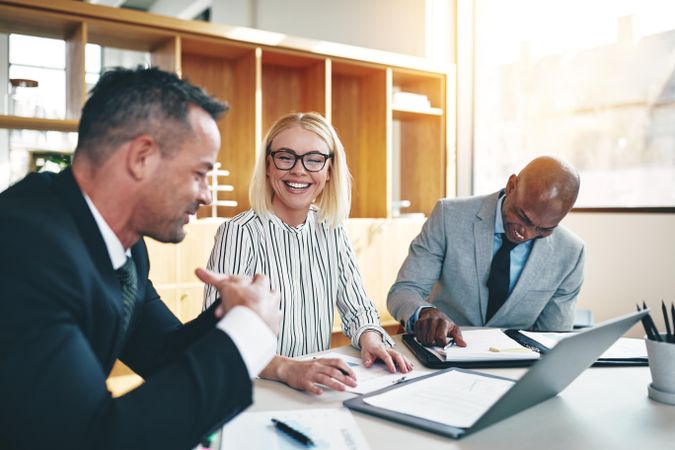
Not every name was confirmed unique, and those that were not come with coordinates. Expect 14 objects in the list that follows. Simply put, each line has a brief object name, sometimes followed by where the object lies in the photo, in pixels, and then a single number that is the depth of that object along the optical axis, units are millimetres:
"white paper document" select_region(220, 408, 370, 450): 998
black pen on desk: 992
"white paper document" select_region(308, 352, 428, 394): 1303
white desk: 1028
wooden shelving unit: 3254
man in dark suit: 719
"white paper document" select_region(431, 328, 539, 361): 1493
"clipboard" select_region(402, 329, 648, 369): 1480
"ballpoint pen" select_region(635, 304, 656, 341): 1292
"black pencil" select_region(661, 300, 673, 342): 1308
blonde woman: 1918
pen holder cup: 1272
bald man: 1973
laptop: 1017
